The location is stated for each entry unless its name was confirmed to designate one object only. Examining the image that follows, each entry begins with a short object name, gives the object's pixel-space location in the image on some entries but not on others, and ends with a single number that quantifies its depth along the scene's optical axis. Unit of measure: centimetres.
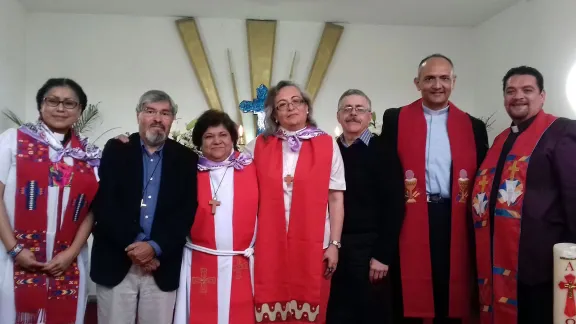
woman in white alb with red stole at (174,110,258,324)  216
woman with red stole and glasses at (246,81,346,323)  220
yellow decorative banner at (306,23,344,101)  472
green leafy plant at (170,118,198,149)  376
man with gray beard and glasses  201
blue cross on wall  440
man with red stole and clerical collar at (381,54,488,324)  242
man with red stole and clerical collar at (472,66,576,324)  210
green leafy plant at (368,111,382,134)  394
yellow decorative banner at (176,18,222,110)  461
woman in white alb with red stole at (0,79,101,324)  204
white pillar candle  181
